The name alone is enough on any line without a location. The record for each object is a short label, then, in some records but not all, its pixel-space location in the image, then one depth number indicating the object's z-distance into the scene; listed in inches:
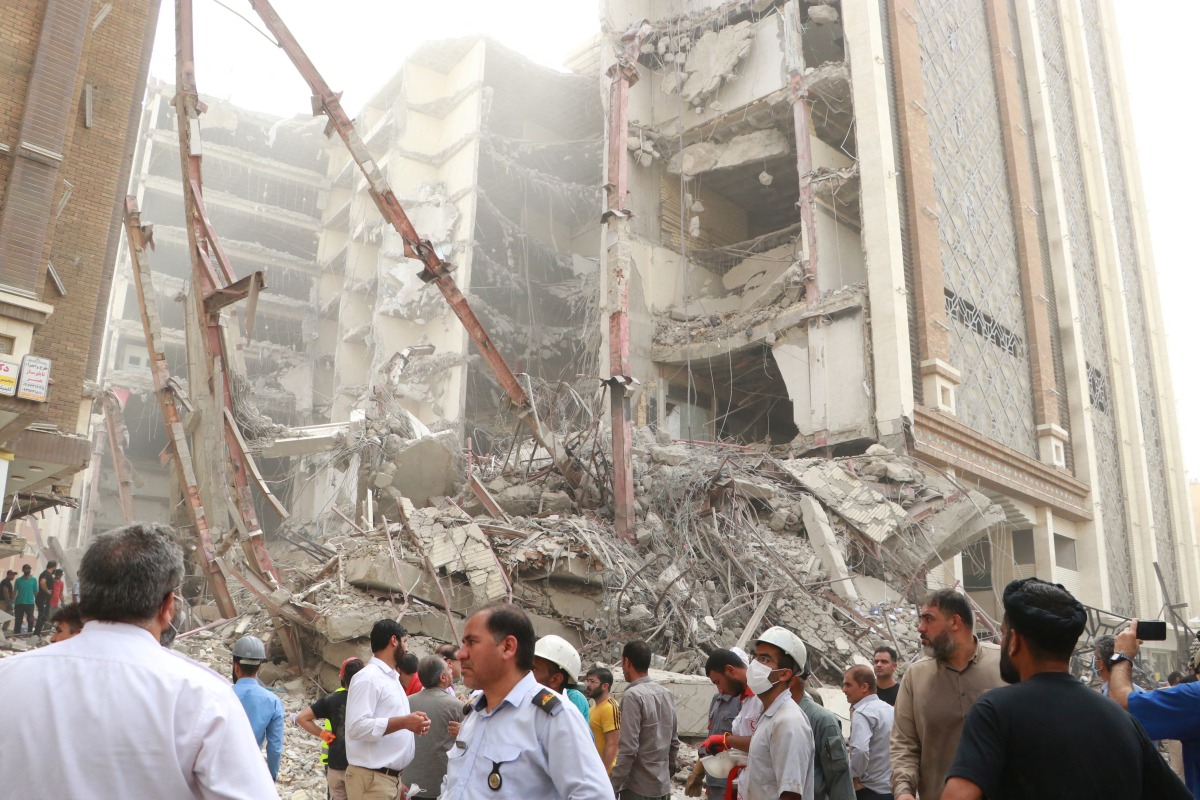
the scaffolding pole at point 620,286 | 487.5
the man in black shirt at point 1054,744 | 83.6
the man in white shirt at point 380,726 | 166.9
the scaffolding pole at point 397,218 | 492.7
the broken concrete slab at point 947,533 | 559.2
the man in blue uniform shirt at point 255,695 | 191.6
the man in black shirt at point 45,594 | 591.5
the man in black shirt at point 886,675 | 218.2
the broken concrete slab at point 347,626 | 361.7
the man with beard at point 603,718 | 196.7
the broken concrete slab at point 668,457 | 584.5
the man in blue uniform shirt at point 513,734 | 97.6
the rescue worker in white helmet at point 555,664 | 133.0
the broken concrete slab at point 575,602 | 423.5
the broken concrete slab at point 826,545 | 498.0
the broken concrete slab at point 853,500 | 549.7
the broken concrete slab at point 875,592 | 512.7
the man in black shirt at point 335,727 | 190.1
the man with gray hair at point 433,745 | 185.0
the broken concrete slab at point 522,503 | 530.9
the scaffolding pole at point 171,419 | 425.4
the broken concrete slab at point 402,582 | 386.9
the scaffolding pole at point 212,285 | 421.7
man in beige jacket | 131.6
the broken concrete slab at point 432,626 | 381.7
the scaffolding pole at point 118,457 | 685.3
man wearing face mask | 134.3
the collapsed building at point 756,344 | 452.8
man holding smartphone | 106.2
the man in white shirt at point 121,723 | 67.1
